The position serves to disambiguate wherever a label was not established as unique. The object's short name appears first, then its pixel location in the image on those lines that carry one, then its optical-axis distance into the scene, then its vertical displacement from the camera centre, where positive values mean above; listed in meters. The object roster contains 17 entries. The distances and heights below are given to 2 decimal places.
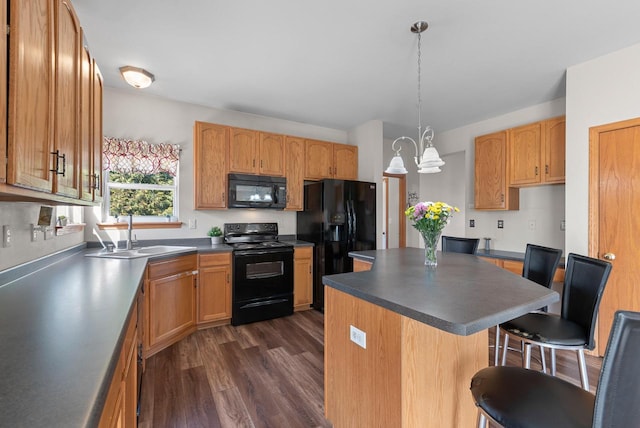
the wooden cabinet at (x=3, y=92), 0.83 +0.35
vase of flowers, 1.88 -0.05
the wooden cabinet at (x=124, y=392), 0.81 -0.63
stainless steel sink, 2.53 -0.37
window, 3.16 +0.40
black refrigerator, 3.75 -0.14
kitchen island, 1.16 -0.58
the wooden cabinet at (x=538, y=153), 3.13 +0.70
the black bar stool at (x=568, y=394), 0.78 -0.63
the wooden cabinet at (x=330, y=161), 4.07 +0.78
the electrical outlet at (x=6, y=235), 1.49 -0.12
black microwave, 3.50 +0.28
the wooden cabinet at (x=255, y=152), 3.55 +0.78
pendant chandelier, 2.11 +0.44
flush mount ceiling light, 2.72 +1.31
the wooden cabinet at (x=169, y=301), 2.53 -0.84
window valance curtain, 3.11 +0.64
